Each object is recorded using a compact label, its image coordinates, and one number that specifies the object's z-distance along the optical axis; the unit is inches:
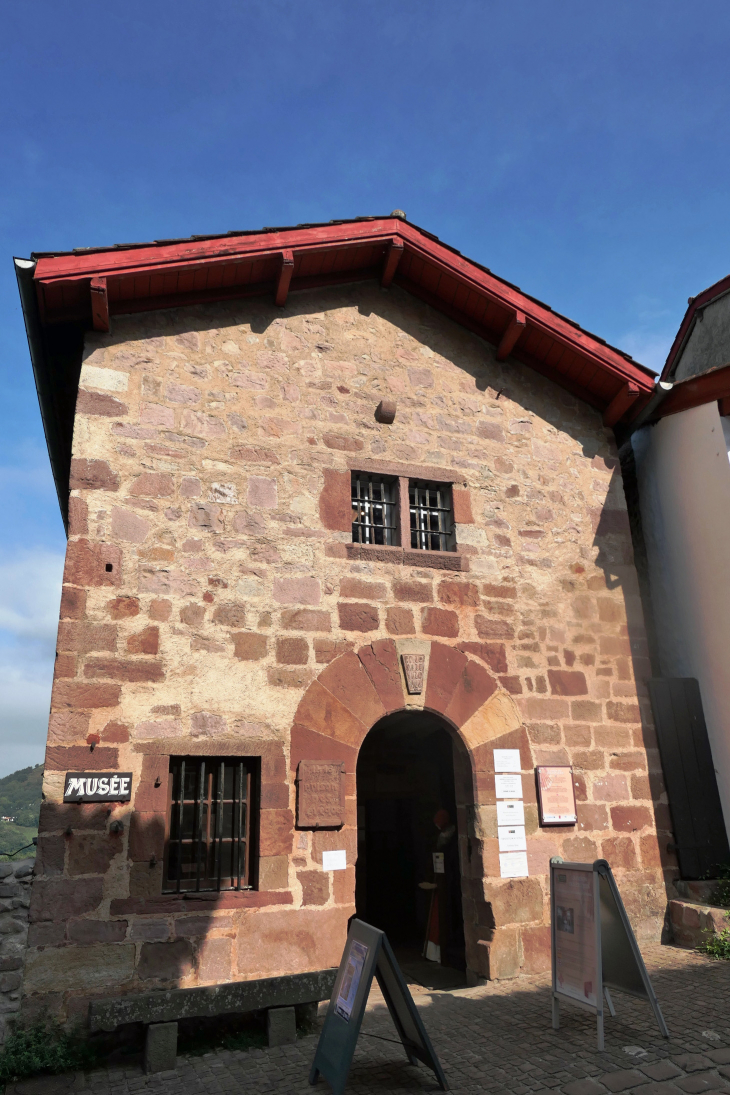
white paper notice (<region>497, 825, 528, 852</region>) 255.0
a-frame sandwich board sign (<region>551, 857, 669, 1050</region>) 175.3
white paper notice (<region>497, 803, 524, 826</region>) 257.6
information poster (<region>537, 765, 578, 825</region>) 263.7
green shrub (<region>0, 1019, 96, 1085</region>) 177.8
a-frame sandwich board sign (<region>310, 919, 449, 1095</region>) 153.9
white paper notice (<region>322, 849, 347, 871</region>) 231.1
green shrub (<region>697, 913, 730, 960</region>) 243.0
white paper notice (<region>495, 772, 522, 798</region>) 260.2
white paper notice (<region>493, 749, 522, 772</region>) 263.0
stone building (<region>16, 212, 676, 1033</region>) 217.2
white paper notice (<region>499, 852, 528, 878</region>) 251.8
